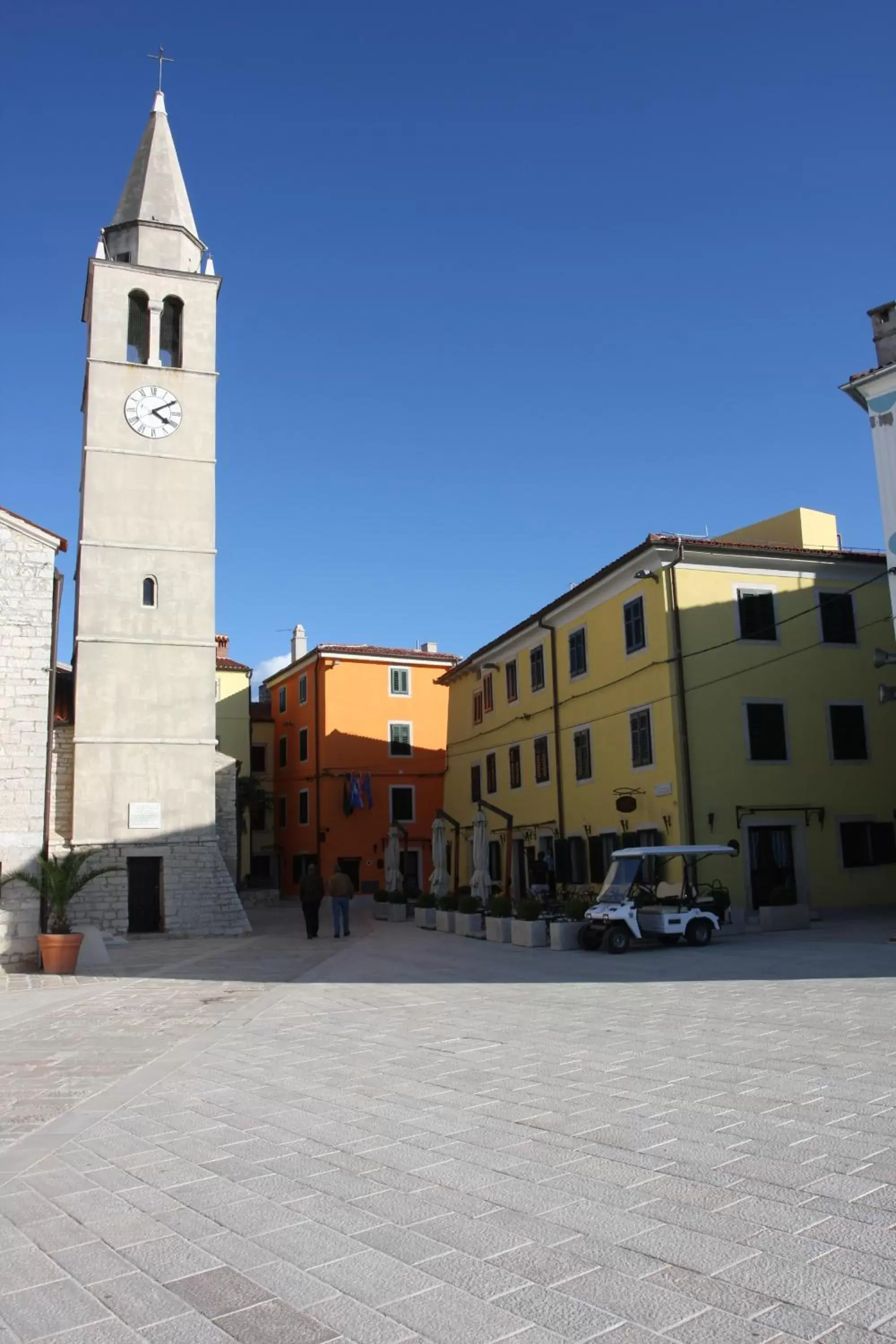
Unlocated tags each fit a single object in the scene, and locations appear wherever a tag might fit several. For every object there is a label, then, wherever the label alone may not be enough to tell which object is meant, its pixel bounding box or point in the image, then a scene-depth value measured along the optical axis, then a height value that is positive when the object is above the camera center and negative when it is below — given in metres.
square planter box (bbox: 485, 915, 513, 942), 20.36 -1.51
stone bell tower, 25.03 +7.00
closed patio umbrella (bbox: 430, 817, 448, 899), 26.67 -0.28
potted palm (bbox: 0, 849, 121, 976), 17.56 -0.58
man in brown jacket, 23.36 -0.84
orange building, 40.97 +3.88
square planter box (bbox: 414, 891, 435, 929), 25.44 -1.39
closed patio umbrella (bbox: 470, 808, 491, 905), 23.70 -0.19
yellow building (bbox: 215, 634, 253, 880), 44.31 +6.41
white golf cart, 17.23 -1.02
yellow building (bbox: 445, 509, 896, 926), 22.94 +2.91
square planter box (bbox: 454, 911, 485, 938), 22.28 -1.57
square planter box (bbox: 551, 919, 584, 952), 18.28 -1.49
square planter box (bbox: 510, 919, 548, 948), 18.91 -1.50
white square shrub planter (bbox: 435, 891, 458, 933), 23.91 -1.38
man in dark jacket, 23.28 -0.90
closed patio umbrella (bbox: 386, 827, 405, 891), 30.95 -0.36
